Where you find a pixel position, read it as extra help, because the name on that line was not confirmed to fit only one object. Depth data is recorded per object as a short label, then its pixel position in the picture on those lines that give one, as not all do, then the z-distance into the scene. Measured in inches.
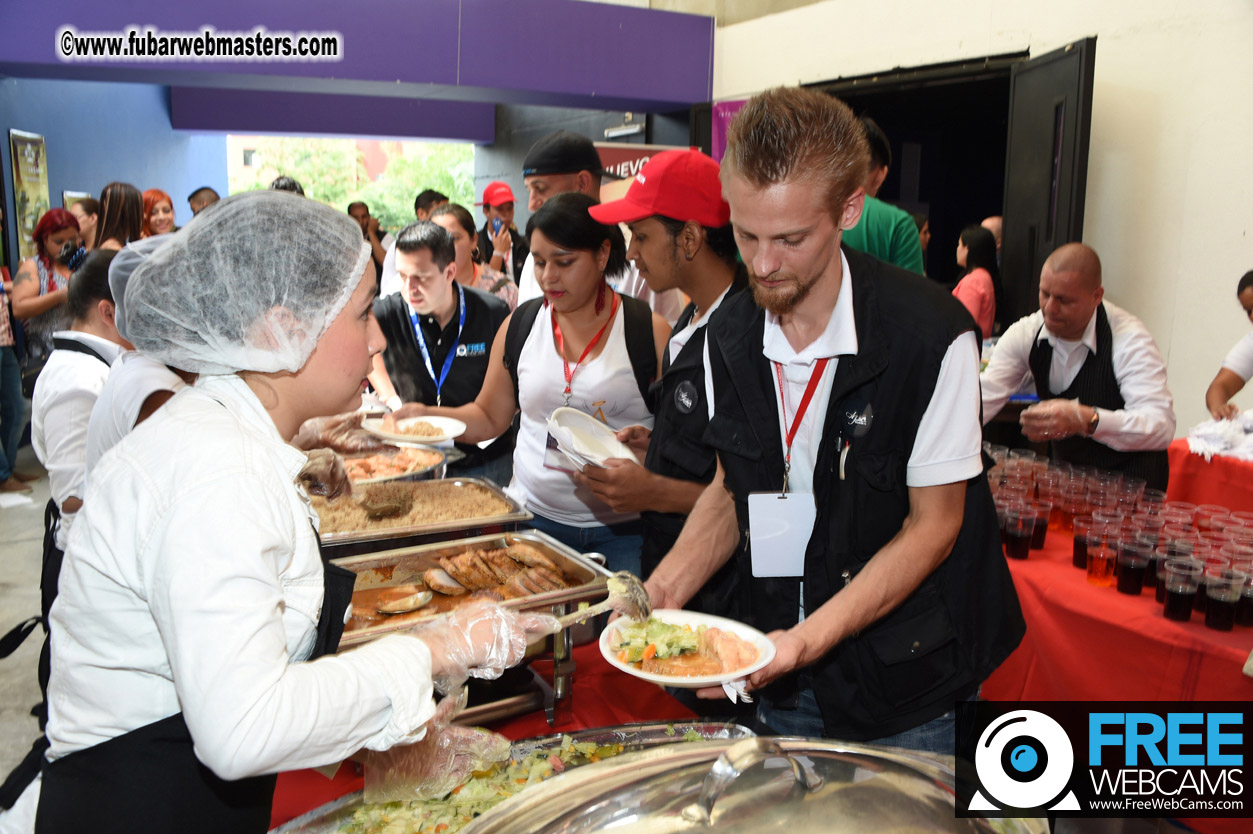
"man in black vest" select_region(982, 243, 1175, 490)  114.0
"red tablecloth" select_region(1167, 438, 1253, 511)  119.9
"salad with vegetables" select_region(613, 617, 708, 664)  53.6
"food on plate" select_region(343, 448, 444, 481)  111.0
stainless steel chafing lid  35.1
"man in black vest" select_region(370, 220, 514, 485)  136.8
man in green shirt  128.0
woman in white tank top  96.9
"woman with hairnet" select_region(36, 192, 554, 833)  33.5
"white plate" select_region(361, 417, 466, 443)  112.7
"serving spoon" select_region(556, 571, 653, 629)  57.0
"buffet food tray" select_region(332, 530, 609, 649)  65.4
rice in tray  88.9
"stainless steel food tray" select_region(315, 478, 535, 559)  84.6
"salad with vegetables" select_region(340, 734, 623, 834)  44.9
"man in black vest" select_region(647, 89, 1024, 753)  52.7
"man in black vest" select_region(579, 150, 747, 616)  77.4
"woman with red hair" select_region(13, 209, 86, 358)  233.9
